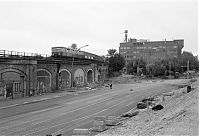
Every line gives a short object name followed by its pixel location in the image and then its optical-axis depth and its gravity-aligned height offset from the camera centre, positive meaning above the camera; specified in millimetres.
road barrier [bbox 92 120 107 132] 21767 -3999
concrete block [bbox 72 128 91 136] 20250 -4127
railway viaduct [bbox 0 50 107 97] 47031 +267
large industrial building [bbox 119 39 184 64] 183000 +16222
